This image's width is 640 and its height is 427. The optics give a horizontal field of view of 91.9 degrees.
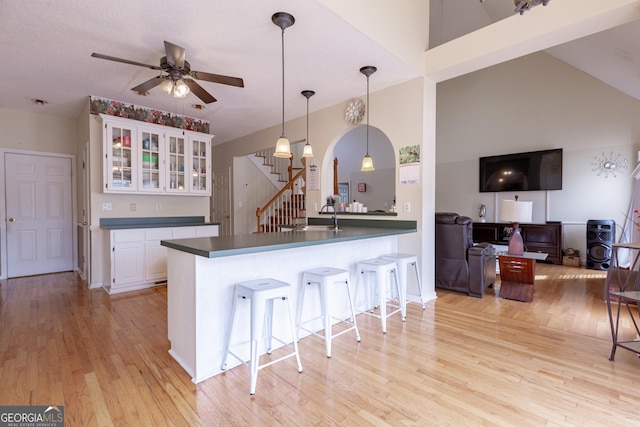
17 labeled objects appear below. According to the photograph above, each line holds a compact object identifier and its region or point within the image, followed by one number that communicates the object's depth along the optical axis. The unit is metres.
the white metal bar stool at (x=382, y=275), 2.84
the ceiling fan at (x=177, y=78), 2.68
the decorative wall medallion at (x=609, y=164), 5.47
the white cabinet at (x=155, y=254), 4.32
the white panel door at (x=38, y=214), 4.77
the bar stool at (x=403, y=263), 3.19
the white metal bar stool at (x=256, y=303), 1.97
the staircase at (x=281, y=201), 6.76
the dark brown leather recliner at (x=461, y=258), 3.88
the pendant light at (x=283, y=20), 2.41
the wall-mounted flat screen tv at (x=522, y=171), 6.07
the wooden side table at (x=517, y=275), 3.82
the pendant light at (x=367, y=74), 3.35
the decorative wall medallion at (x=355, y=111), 4.16
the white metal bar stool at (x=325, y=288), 2.39
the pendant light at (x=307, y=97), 3.57
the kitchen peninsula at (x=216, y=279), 2.07
